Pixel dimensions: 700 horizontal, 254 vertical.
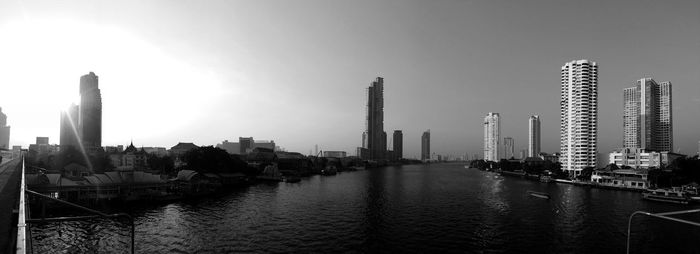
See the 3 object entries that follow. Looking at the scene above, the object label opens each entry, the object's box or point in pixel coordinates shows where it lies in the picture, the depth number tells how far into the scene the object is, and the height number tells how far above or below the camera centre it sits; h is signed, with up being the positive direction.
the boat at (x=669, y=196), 65.31 -10.01
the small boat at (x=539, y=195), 68.06 -10.50
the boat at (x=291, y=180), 104.57 -12.20
